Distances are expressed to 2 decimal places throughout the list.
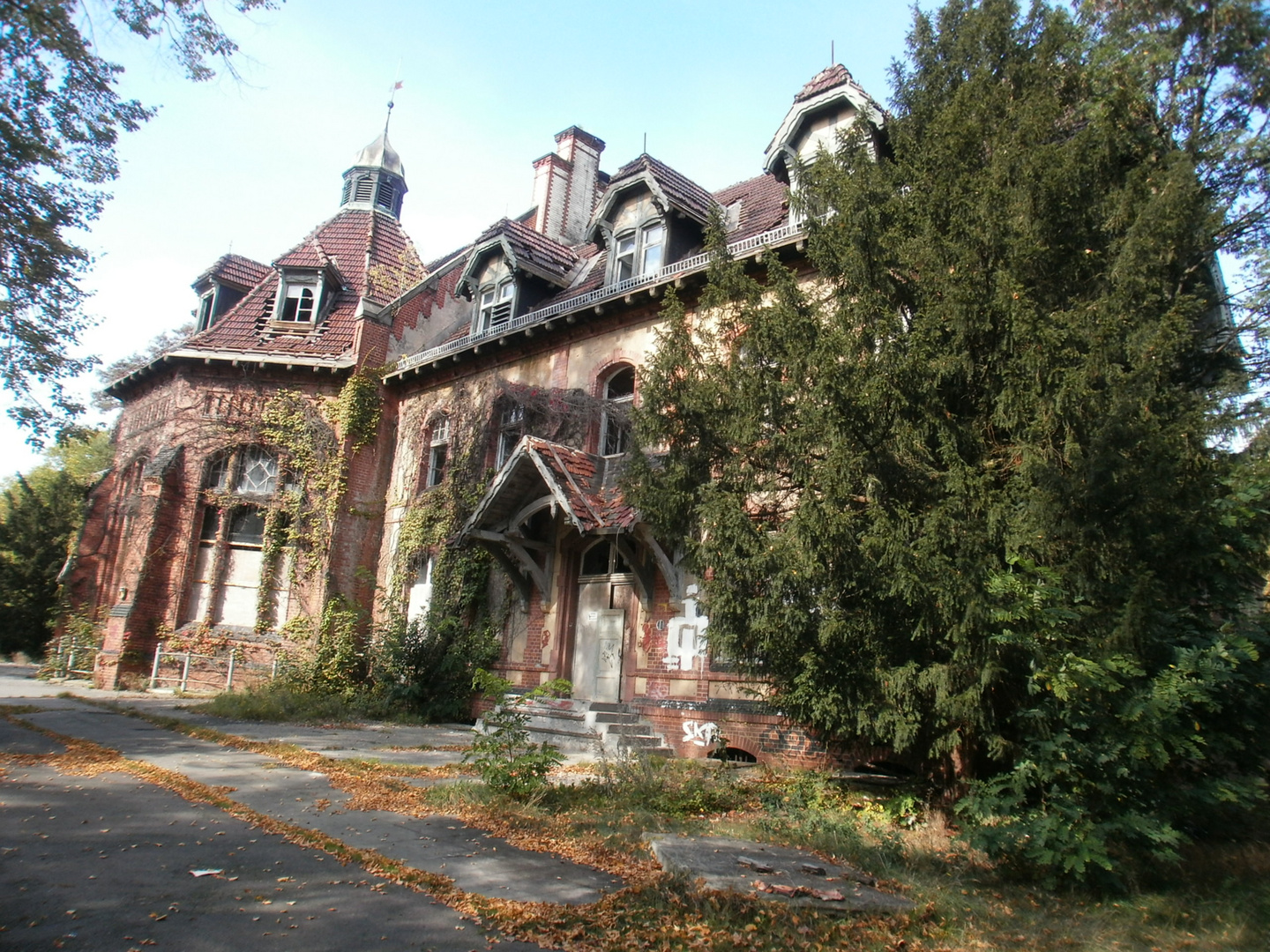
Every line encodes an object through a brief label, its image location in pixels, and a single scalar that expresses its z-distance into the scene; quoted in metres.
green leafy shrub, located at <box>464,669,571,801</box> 8.00
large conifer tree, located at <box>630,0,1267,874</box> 6.31
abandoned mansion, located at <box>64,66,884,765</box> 14.16
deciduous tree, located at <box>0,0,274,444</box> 7.80
